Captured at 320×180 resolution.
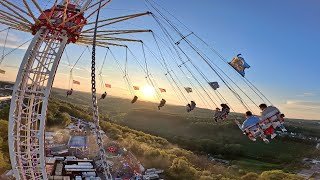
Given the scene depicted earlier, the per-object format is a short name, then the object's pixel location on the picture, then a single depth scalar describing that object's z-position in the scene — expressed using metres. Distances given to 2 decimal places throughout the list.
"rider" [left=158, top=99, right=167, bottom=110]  11.48
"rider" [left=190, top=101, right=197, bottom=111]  10.96
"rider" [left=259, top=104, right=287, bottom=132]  7.70
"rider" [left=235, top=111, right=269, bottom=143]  7.97
